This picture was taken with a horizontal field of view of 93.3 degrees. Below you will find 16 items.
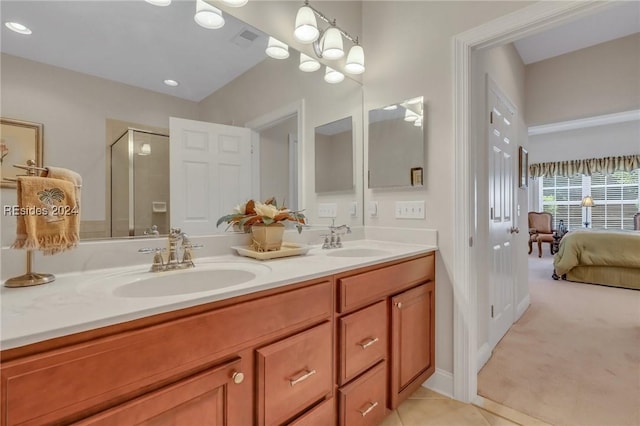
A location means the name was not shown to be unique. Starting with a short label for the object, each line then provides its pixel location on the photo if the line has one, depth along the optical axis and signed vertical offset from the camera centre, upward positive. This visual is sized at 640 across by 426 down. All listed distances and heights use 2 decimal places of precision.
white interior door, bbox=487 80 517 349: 2.25 +0.02
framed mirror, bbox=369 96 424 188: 1.85 +0.45
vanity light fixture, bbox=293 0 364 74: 1.66 +1.04
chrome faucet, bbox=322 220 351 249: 1.83 -0.15
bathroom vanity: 0.59 -0.38
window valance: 5.95 +0.98
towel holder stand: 0.86 -0.19
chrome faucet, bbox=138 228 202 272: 1.13 -0.16
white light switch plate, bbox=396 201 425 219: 1.86 +0.02
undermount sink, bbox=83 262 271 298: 0.96 -0.23
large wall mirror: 1.01 +0.55
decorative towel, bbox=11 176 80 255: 0.84 +0.00
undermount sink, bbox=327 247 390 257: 1.76 -0.23
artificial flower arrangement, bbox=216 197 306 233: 1.44 -0.01
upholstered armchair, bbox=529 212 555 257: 6.38 -0.34
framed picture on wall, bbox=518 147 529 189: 2.97 +0.46
